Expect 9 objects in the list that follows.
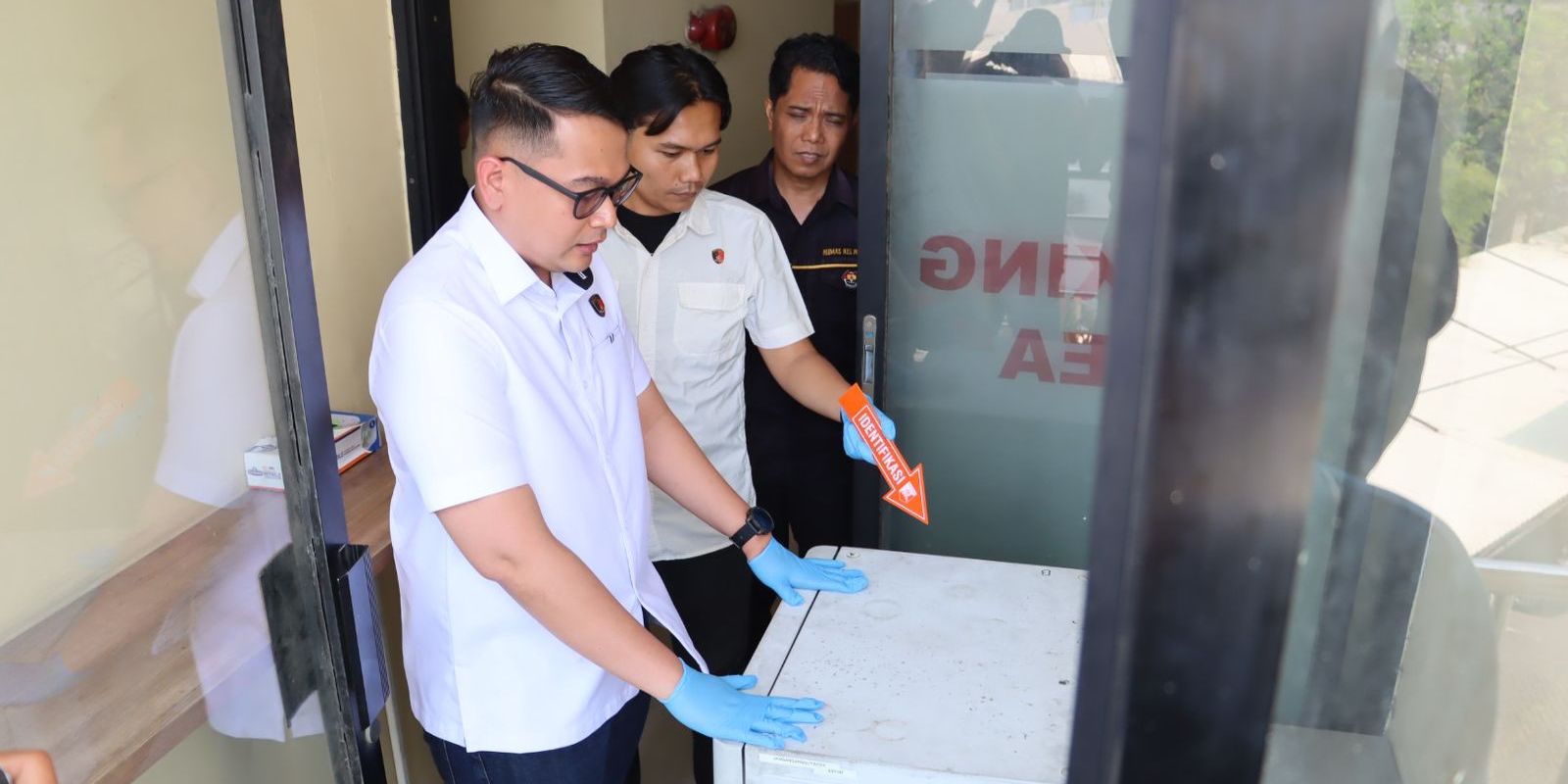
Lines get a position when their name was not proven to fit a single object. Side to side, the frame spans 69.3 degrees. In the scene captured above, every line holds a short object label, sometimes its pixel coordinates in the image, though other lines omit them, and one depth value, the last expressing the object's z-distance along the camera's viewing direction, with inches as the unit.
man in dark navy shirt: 91.7
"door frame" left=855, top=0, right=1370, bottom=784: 15.6
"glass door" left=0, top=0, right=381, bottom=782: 43.6
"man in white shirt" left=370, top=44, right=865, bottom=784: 46.6
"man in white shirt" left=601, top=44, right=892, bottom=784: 78.8
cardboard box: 80.9
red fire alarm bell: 142.6
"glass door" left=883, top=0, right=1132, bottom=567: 79.6
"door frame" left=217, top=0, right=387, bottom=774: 42.6
